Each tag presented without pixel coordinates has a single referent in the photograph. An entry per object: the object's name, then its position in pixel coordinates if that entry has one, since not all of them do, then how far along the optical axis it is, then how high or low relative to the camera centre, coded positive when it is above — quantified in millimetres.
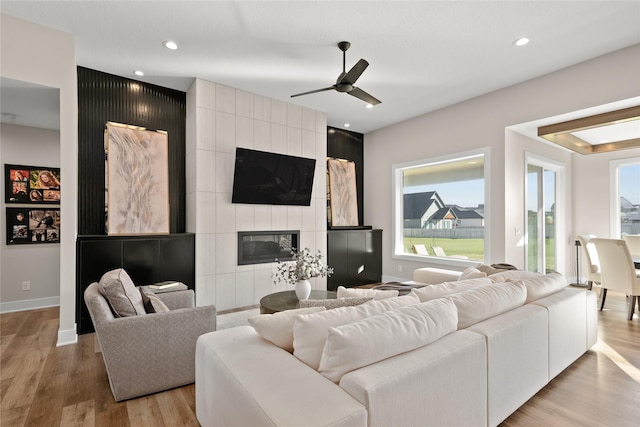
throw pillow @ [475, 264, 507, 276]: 3023 -545
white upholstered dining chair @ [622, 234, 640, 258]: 4734 -458
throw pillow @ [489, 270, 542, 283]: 2595 -524
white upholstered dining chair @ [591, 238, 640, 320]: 3641 -664
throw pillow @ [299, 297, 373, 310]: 1765 -499
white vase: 3277 -775
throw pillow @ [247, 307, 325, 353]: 1544 -556
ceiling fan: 2921 +1299
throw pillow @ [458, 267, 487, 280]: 2766 -533
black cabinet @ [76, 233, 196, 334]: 3396 -507
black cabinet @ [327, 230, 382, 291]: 5480 -774
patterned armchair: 2107 -908
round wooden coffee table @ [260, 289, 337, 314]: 2885 -863
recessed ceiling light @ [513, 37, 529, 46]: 3135 +1742
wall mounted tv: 4309 +533
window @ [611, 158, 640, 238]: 5312 +289
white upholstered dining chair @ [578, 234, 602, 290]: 4234 -670
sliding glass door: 5148 -15
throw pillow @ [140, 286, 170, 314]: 2463 -714
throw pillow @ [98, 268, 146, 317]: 2275 -591
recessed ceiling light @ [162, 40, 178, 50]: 3189 +1749
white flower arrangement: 3336 -583
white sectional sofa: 1133 -644
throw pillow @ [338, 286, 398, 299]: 1970 -503
